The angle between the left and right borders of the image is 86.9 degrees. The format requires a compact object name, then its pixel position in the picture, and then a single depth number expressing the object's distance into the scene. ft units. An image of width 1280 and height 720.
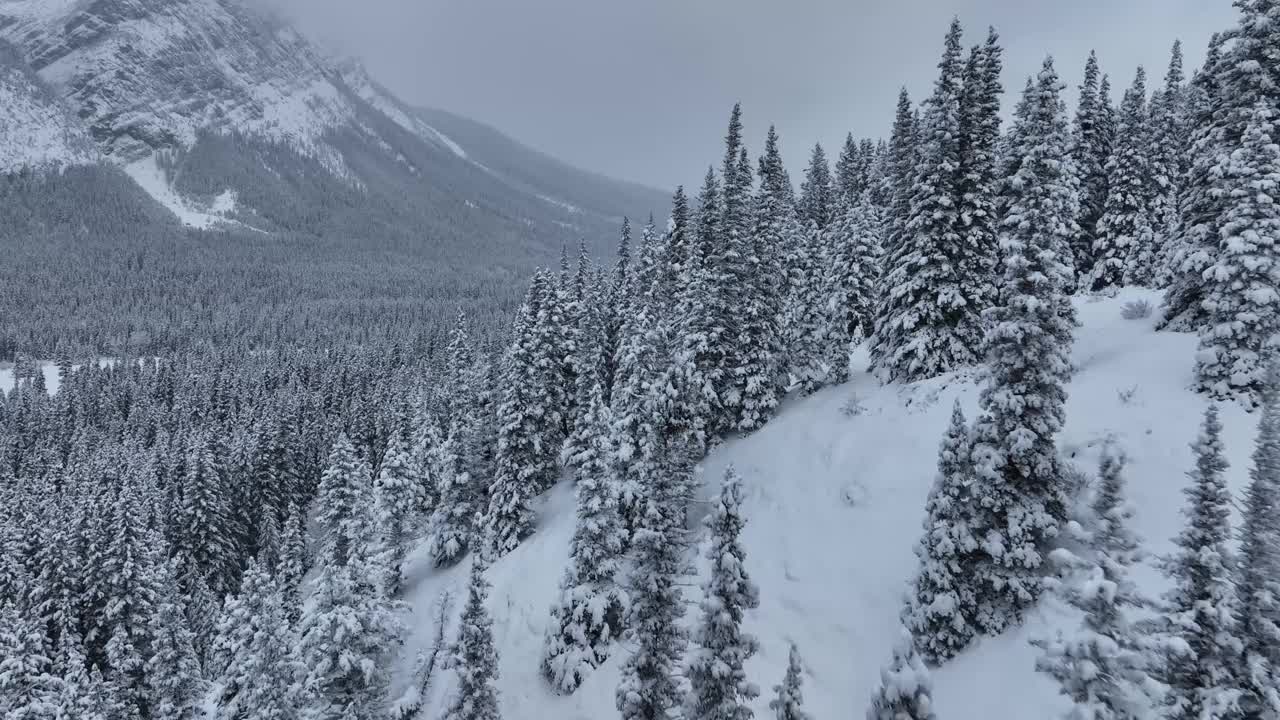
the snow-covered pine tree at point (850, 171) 233.94
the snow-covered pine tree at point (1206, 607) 32.18
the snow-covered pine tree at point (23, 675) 108.58
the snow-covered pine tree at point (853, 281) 116.78
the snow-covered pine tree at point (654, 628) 55.01
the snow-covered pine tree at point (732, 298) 111.45
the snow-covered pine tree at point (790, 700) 41.98
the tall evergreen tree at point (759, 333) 110.73
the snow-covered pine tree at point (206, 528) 185.98
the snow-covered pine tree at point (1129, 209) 140.46
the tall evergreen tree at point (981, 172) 95.81
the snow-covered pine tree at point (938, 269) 95.55
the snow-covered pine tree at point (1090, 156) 158.20
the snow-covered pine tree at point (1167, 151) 144.77
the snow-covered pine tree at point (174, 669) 108.27
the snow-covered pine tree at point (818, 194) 244.24
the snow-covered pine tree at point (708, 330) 109.81
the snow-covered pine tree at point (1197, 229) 71.72
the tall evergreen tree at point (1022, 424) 54.80
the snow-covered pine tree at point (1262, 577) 32.27
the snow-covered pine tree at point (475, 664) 64.64
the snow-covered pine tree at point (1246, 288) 61.67
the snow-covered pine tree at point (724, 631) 48.93
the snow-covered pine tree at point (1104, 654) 29.09
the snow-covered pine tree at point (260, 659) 80.94
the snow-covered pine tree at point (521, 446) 120.67
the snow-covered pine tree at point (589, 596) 82.79
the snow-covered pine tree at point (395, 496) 126.11
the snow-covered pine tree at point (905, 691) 30.91
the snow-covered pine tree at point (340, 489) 101.14
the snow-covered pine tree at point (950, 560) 57.06
